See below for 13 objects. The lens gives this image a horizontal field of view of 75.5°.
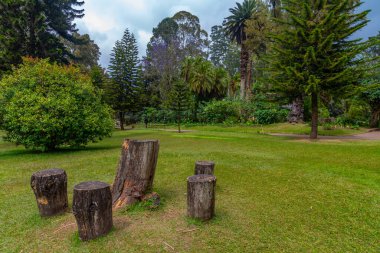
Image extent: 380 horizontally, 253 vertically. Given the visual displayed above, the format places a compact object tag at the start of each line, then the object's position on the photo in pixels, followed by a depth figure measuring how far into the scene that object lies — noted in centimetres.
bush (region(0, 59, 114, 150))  888
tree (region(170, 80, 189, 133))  2012
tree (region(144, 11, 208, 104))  3444
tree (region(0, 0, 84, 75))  1852
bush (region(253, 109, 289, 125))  2187
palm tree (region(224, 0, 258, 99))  2608
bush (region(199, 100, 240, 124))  2427
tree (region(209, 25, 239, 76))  5216
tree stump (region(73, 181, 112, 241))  289
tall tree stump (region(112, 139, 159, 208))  389
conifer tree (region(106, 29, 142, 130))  2502
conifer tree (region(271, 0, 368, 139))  1145
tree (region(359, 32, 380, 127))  1783
